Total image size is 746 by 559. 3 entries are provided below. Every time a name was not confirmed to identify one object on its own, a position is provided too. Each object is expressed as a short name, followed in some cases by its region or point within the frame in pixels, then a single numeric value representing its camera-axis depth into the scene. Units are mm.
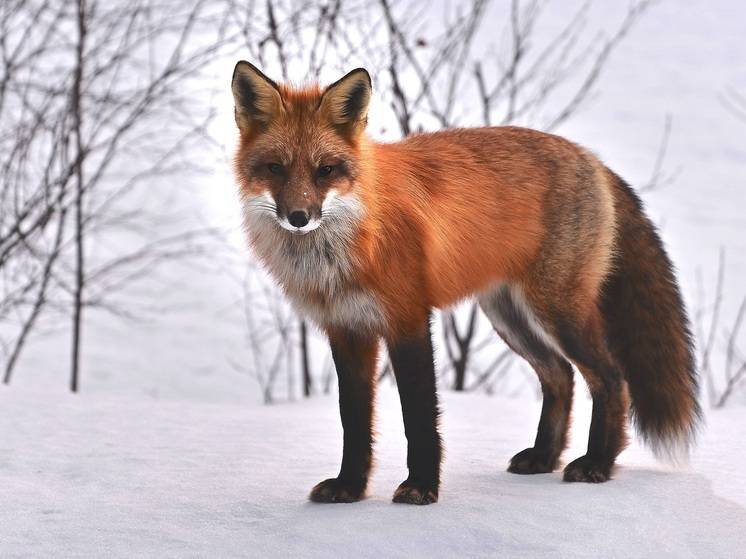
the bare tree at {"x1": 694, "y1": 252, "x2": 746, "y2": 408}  14477
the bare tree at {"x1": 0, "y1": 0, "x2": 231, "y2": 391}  13937
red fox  6719
